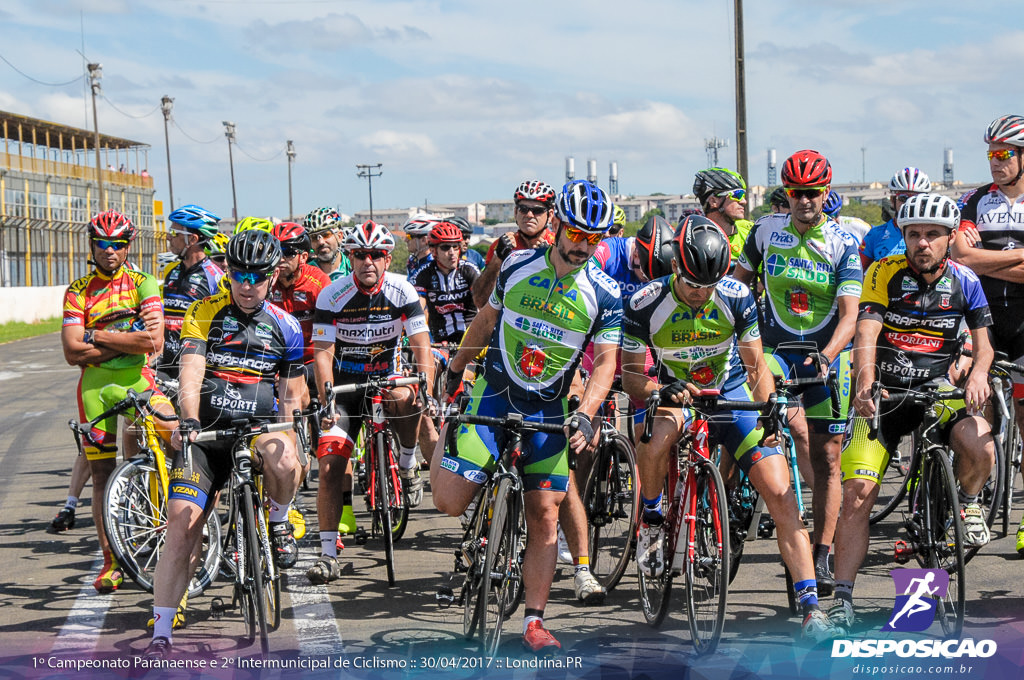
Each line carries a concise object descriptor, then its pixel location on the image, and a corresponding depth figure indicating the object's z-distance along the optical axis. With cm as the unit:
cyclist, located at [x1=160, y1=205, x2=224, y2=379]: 927
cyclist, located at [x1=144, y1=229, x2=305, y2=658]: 627
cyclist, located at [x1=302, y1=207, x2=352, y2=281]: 1006
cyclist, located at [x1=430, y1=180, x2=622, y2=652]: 603
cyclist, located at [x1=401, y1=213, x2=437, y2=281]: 1182
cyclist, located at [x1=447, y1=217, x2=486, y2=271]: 1194
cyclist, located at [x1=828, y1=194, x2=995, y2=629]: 613
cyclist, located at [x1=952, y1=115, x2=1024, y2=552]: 775
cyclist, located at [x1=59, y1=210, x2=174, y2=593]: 817
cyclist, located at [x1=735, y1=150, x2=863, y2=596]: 708
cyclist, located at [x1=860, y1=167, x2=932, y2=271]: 833
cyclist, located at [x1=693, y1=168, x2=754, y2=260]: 864
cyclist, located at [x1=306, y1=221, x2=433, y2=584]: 773
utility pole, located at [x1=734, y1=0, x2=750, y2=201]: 2139
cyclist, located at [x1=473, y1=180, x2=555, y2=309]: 869
